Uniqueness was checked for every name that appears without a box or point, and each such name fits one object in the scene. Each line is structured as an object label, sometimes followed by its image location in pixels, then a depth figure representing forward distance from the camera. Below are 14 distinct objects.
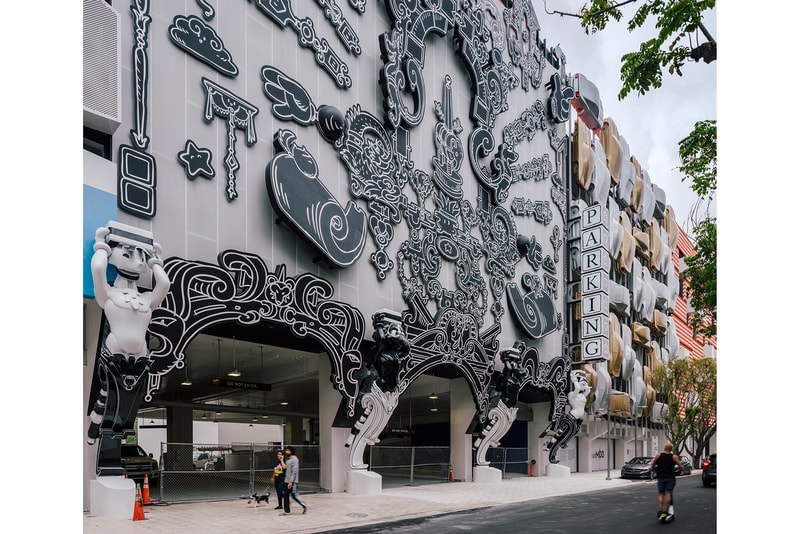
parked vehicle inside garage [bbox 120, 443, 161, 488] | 22.55
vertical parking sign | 39.84
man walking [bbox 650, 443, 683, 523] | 16.25
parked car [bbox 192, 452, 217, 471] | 23.12
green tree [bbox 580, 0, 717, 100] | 9.41
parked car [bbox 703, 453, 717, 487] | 28.84
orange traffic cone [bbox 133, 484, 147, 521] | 16.00
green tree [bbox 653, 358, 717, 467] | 47.62
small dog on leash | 19.09
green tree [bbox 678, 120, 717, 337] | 15.51
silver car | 37.44
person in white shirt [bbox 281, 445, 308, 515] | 18.22
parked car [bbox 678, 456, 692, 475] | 41.69
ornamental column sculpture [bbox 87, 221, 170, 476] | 16.08
